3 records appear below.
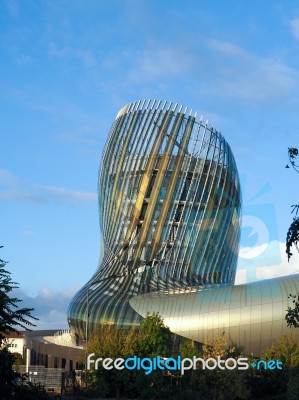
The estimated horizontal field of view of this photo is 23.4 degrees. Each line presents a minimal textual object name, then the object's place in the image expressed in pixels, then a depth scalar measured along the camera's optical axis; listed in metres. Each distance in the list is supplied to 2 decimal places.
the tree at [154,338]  48.80
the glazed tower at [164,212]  73.06
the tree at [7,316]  21.47
